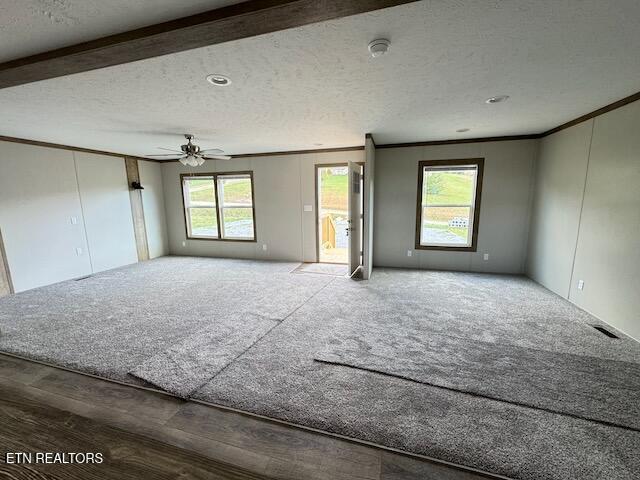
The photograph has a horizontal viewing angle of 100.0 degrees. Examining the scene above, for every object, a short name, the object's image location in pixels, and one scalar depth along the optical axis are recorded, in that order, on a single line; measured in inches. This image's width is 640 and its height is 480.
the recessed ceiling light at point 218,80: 86.2
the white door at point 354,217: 181.8
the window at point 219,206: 253.1
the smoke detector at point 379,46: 67.1
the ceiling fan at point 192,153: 161.3
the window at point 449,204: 194.7
